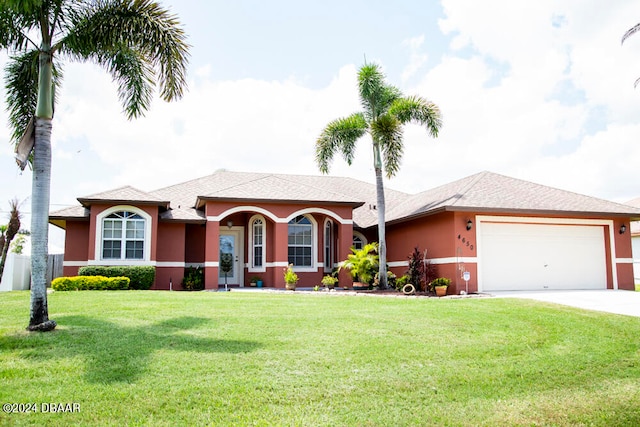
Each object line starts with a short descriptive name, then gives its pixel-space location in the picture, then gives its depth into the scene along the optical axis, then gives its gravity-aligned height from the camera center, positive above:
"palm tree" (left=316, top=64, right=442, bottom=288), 17.08 +5.02
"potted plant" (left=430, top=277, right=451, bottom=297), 15.55 -0.81
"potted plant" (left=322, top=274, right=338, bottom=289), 18.55 -0.78
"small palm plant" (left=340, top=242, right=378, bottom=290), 17.83 -0.12
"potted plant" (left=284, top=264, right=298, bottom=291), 17.88 -0.70
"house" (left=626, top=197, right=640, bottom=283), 26.25 +0.72
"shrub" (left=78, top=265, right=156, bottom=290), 16.98 -0.36
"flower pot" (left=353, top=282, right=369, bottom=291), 18.86 -1.01
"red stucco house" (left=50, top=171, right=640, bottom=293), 16.31 +1.07
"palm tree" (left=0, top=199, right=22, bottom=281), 16.94 +1.40
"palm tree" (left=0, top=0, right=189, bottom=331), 8.16 +4.16
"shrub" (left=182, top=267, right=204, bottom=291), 18.73 -0.74
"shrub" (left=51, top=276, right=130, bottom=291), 16.06 -0.71
